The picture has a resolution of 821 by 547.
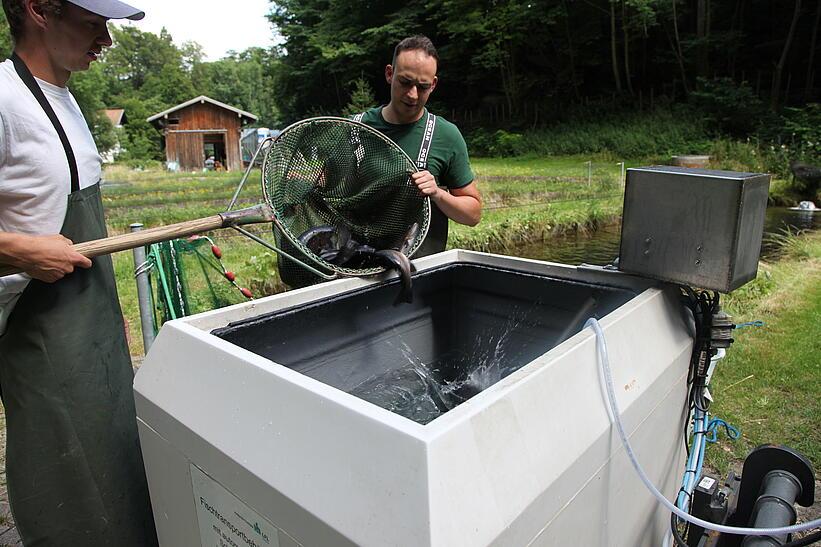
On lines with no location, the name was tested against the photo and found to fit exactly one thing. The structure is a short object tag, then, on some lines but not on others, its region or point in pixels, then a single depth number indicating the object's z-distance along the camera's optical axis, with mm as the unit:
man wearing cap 1488
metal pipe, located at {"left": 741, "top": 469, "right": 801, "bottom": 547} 1466
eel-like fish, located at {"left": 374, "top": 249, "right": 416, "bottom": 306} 2096
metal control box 1679
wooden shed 34562
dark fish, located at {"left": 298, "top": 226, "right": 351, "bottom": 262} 2157
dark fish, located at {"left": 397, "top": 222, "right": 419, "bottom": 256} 2240
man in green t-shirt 2402
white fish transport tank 955
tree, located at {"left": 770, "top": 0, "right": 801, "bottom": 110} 19578
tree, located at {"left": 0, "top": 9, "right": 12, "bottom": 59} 19875
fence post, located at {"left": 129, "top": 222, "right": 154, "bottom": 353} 2748
